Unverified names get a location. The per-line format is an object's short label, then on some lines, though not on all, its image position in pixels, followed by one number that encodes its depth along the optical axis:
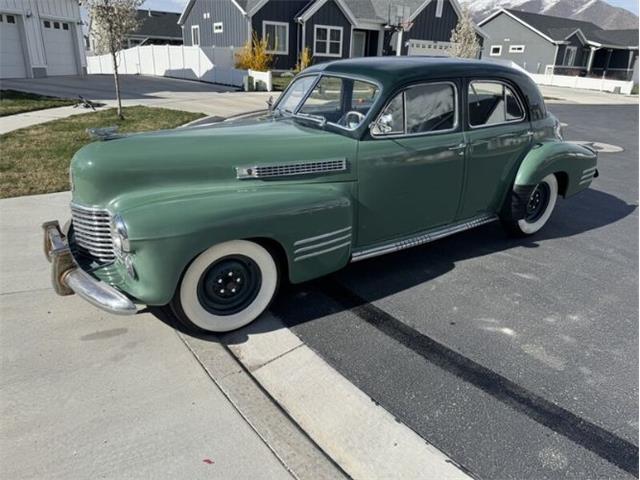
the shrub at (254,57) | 21.12
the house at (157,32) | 39.47
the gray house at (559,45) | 36.91
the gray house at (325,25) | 24.12
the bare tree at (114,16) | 10.29
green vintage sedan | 2.94
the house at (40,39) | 17.69
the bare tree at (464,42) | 24.78
